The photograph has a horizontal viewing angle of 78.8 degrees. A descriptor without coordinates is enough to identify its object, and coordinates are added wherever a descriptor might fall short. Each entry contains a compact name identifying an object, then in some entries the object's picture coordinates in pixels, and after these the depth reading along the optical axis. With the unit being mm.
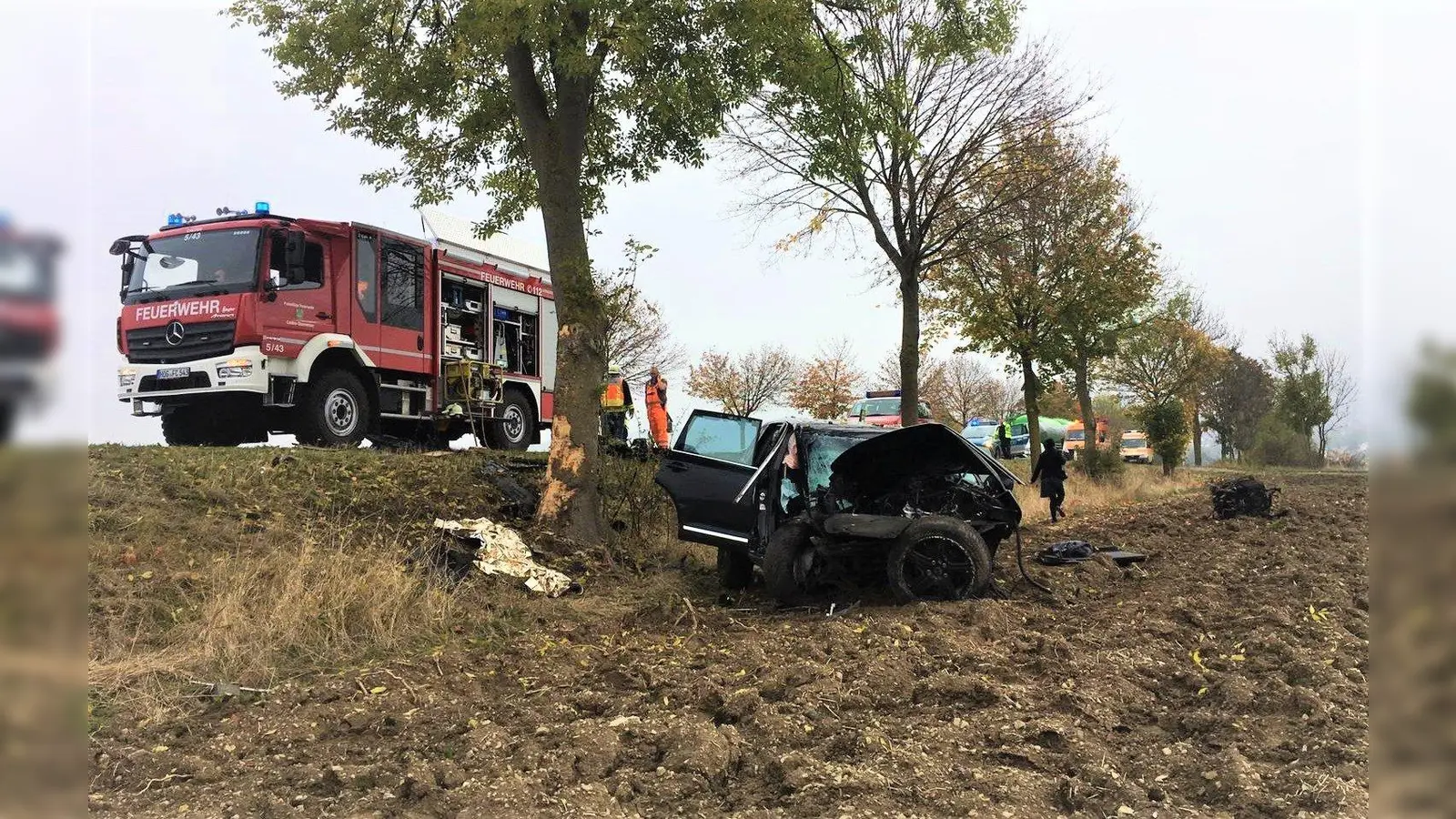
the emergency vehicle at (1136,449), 44906
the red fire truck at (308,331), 10297
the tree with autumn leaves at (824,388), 46156
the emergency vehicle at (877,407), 29094
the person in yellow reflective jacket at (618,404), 13586
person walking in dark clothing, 13727
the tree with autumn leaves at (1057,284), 19250
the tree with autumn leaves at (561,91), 8938
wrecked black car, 6641
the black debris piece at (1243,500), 12383
